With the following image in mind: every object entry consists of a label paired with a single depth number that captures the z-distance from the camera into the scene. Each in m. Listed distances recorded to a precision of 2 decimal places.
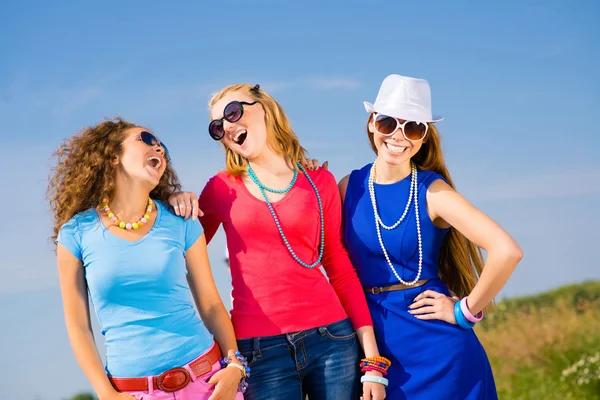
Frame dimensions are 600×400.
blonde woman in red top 3.85
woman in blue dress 4.12
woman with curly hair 3.47
